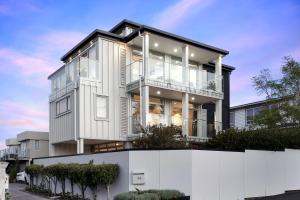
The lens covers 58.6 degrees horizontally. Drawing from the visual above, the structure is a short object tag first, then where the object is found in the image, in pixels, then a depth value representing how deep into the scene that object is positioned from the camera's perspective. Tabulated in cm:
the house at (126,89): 1580
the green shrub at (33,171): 1521
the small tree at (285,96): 1682
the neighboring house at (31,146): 2861
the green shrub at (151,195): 875
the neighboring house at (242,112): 2947
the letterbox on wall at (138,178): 989
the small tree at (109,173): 1011
